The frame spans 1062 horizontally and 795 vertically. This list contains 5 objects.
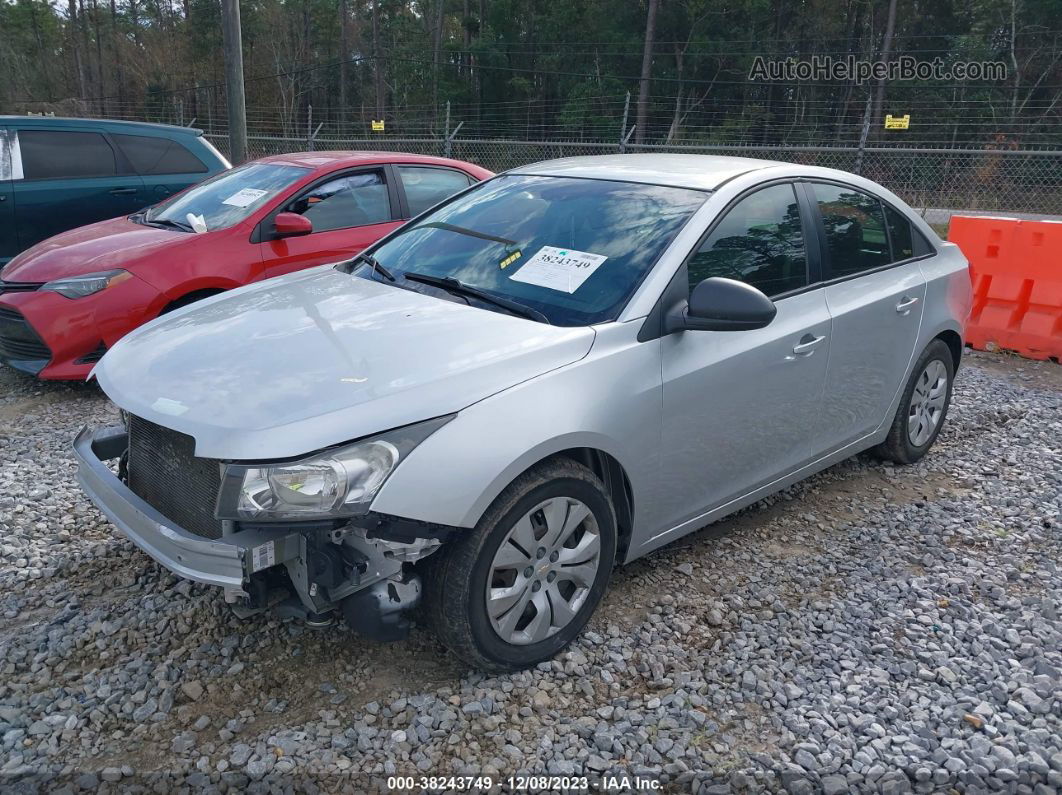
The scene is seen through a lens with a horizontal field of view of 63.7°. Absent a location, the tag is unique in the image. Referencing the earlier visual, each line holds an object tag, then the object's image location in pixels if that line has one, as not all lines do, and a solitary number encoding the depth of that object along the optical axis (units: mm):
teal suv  7188
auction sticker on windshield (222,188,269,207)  6035
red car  5410
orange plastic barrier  7020
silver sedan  2521
